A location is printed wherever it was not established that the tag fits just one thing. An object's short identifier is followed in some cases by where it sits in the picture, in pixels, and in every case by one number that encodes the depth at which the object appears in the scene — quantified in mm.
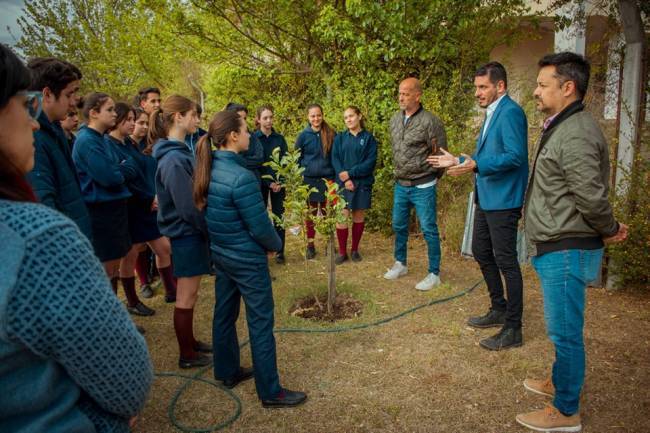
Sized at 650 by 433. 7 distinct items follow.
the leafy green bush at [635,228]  4875
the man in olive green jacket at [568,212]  2686
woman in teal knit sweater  1041
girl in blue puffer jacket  3141
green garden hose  3232
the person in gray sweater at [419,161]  5426
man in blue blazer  3967
